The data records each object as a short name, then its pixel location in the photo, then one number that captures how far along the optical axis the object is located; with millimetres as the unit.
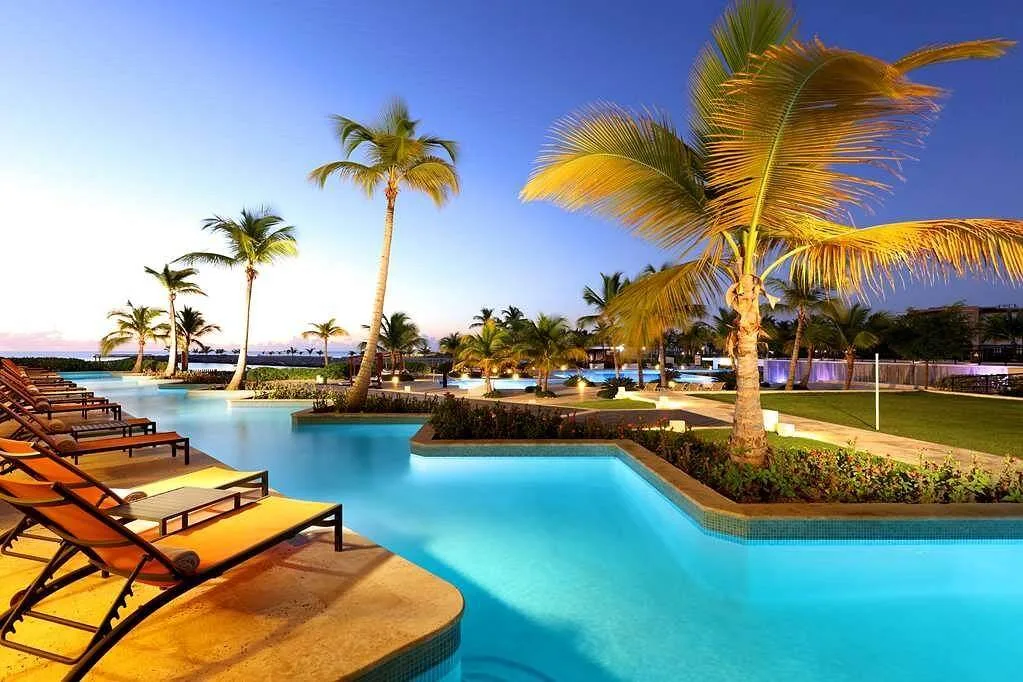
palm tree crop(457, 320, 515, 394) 18672
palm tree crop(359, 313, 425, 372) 25703
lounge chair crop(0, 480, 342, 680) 2154
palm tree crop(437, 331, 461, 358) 26805
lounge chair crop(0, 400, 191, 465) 5328
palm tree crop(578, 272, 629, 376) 22781
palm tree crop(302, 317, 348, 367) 32250
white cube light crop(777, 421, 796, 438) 9539
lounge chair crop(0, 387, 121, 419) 7992
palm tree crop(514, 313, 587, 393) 17766
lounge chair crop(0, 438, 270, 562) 2458
